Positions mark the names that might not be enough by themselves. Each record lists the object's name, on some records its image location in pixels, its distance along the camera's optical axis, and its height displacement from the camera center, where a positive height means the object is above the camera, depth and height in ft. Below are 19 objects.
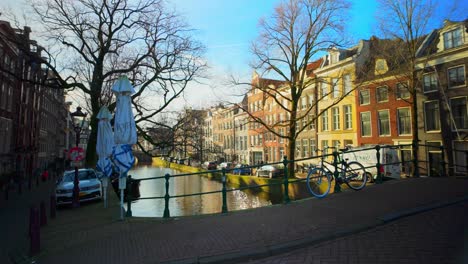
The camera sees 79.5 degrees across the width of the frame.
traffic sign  41.65 -0.67
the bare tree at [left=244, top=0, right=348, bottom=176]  73.10 +24.51
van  62.03 -3.42
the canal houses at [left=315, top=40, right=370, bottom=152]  100.58 +15.43
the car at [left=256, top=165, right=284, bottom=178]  99.25 -9.23
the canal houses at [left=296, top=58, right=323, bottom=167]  120.06 +7.15
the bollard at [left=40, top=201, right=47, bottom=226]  28.12 -6.76
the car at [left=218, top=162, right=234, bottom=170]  146.94 -9.55
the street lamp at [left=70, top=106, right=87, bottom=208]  39.34 -6.13
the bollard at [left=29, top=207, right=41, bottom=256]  18.57 -5.71
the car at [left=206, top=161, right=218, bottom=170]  155.63 -10.51
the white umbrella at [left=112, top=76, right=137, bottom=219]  25.03 +1.68
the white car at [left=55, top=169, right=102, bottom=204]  40.68 -5.85
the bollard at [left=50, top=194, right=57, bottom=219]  32.65 -6.81
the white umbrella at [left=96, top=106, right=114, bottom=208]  38.36 +1.24
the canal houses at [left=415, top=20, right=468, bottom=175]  68.33 +12.15
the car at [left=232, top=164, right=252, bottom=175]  116.79 -10.73
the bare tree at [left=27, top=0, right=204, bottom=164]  52.24 +18.65
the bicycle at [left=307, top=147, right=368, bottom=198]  25.25 -3.07
